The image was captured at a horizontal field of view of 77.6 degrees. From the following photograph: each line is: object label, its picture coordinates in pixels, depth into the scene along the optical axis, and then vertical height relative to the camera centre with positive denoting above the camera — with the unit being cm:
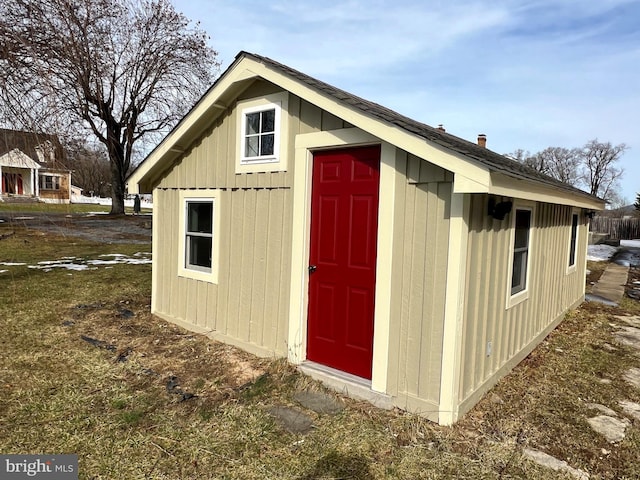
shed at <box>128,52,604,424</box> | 353 -37
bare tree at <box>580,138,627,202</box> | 4778 +619
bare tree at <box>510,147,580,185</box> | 4941 +679
